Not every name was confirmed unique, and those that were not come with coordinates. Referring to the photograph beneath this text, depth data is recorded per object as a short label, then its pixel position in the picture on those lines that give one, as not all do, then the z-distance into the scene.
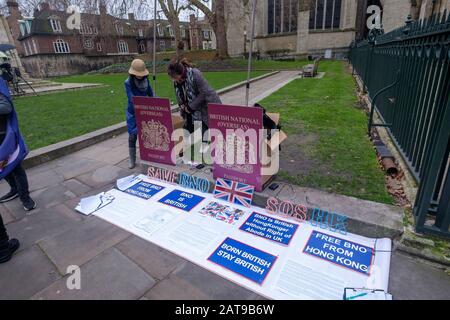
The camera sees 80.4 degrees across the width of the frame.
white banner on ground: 2.21
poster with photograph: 3.08
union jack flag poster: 3.34
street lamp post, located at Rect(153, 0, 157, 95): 4.83
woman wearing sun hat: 4.05
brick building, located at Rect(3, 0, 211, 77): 39.38
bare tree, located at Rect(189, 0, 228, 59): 20.88
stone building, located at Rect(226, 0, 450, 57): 28.36
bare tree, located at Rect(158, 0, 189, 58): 21.70
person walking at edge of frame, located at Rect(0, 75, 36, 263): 2.59
